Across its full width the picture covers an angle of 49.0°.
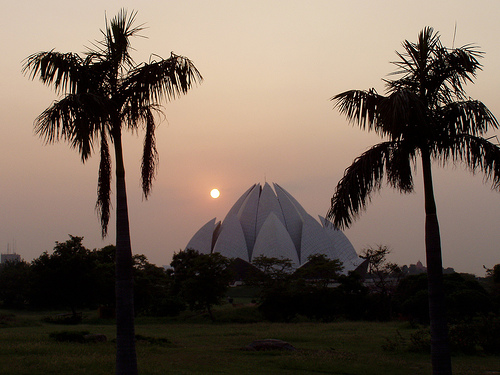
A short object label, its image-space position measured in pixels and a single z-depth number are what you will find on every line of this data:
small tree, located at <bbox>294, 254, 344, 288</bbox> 33.28
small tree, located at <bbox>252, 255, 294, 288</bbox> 31.04
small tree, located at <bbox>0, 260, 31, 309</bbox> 39.28
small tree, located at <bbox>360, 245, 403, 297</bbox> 30.53
